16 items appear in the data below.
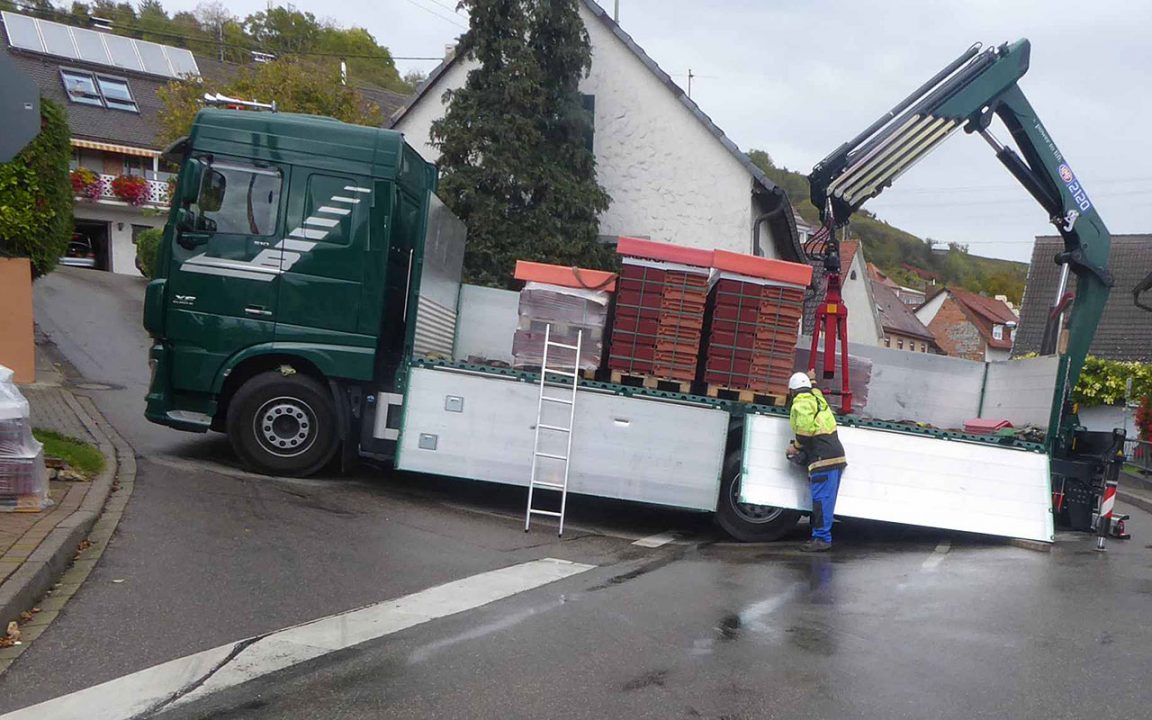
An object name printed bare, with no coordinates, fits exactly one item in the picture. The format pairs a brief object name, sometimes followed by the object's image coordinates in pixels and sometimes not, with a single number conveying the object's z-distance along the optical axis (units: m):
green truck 9.48
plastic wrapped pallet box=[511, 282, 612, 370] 9.63
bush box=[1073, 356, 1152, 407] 21.05
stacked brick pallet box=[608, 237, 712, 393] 9.72
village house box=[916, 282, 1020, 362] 77.69
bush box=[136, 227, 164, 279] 27.11
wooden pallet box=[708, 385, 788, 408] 9.70
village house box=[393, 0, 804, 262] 19.23
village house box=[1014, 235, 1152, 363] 35.38
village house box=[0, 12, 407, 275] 40.12
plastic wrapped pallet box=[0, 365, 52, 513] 7.10
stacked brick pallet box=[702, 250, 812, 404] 9.73
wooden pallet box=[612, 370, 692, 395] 9.67
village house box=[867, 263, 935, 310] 87.12
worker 9.16
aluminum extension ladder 9.36
